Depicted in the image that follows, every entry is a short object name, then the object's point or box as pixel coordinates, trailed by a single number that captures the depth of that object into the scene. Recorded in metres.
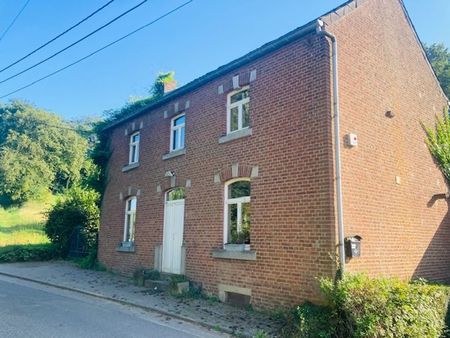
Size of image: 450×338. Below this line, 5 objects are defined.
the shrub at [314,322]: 6.34
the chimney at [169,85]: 17.15
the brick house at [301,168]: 8.02
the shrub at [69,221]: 19.28
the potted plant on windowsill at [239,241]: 9.24
